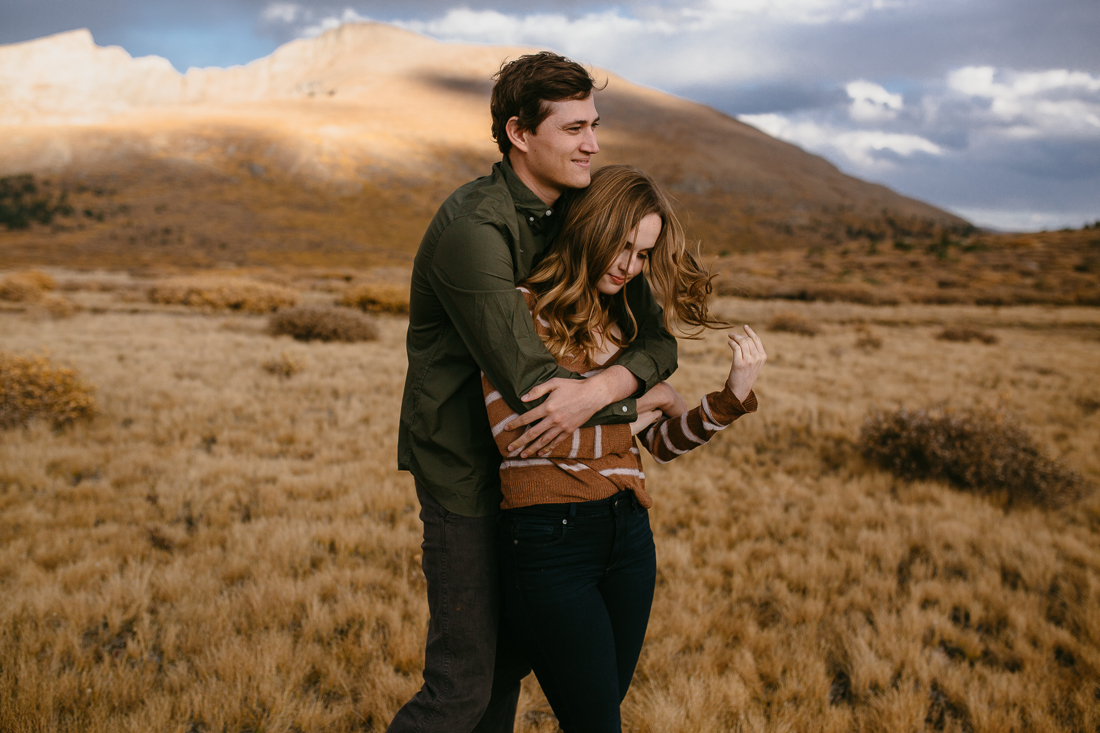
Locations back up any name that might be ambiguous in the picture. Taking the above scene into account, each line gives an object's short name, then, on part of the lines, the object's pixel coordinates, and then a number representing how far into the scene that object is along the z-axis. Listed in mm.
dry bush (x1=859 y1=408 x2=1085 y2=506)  5348
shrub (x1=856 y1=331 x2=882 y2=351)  13578
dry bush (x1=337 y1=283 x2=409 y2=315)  18797
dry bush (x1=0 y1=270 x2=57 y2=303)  17594
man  1481
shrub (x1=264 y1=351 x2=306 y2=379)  9240
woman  1579
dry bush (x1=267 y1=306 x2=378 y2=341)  12898
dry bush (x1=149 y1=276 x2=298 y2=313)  18172
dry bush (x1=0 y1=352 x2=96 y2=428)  6152
